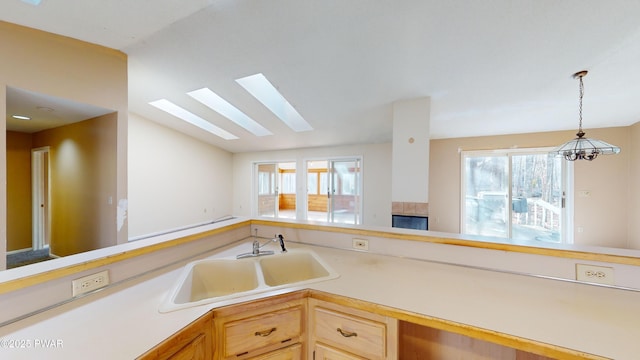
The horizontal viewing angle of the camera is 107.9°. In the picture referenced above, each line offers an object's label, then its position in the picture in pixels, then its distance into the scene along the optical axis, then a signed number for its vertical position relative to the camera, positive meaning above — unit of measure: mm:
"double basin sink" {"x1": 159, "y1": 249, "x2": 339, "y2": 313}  1325 -610
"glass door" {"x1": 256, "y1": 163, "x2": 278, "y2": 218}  6945 -290
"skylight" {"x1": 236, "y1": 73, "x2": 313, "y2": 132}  3369 +1292
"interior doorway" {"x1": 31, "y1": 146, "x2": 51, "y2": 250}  4262 -330
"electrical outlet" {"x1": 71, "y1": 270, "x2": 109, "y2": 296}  1031 -483
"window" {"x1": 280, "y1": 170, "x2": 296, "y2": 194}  8730 -121
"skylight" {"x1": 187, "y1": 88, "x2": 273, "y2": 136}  3818 +1268
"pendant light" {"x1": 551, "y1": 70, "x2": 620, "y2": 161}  1998 +262
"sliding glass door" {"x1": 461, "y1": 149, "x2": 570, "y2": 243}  4367 -315
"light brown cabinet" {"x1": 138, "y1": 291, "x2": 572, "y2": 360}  947 -670
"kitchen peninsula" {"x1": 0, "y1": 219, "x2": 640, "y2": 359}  759 -528
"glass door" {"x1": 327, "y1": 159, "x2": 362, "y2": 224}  5832 -323
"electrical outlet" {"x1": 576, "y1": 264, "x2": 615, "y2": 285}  1123 -470
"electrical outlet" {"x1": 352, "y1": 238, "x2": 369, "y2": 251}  1691 -482
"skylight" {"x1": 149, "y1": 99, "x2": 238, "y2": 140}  4359 +1274
